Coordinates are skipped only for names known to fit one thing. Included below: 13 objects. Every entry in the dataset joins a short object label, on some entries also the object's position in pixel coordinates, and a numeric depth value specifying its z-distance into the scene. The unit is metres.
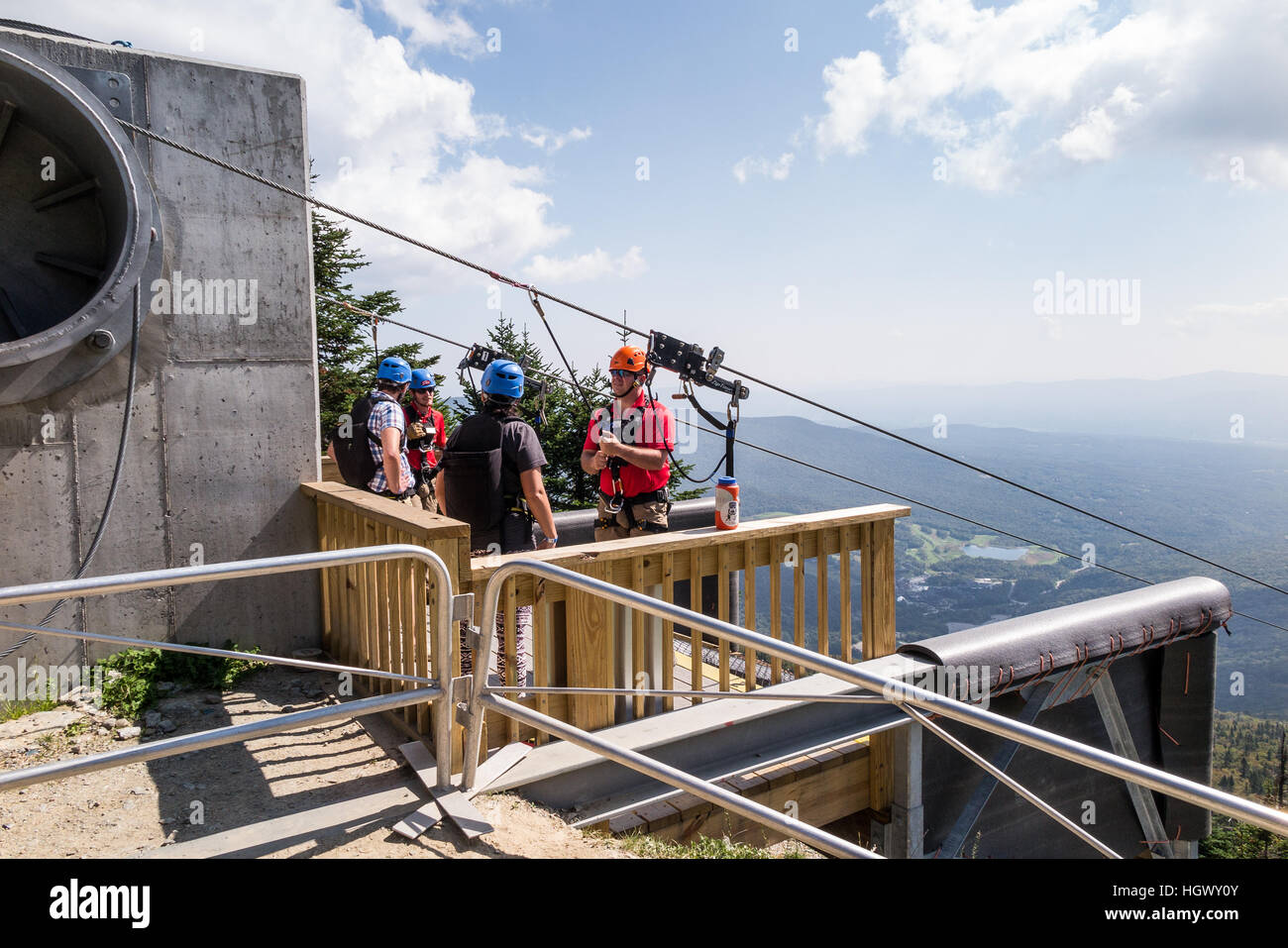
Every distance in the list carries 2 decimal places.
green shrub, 4.65
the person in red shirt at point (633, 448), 5.41
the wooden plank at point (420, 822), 3.24
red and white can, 4.70
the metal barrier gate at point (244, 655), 2.37
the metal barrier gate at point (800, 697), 1.66
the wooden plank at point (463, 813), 3.30
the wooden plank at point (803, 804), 4.50
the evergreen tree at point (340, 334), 22.42
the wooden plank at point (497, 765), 3.63
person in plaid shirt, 5.30
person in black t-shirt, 4.99
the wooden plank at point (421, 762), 3.62
